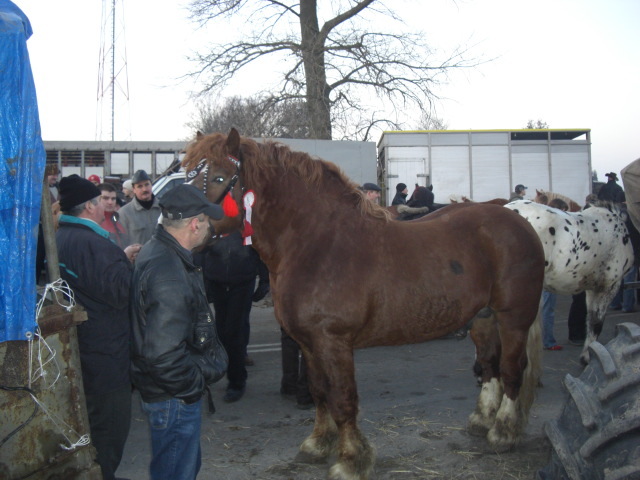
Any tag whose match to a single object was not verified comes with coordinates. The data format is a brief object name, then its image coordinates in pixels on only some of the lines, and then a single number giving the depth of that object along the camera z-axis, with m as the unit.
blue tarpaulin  2.18
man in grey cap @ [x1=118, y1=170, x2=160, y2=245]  6.01
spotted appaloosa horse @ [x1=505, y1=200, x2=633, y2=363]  6.04
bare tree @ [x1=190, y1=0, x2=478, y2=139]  16.12
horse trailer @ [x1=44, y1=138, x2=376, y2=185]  17.16
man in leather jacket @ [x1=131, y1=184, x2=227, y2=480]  2.32
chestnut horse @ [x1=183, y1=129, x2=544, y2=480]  3.46
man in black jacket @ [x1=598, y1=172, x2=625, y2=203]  6.69
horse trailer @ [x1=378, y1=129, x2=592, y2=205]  15.95
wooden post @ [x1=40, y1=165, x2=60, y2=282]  2.33
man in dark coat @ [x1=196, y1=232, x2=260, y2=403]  5.13
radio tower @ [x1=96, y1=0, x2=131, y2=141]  30.45
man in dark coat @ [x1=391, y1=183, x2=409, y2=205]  11.69
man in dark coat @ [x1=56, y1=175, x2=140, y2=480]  2.83
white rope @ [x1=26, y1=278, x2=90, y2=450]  2.24
